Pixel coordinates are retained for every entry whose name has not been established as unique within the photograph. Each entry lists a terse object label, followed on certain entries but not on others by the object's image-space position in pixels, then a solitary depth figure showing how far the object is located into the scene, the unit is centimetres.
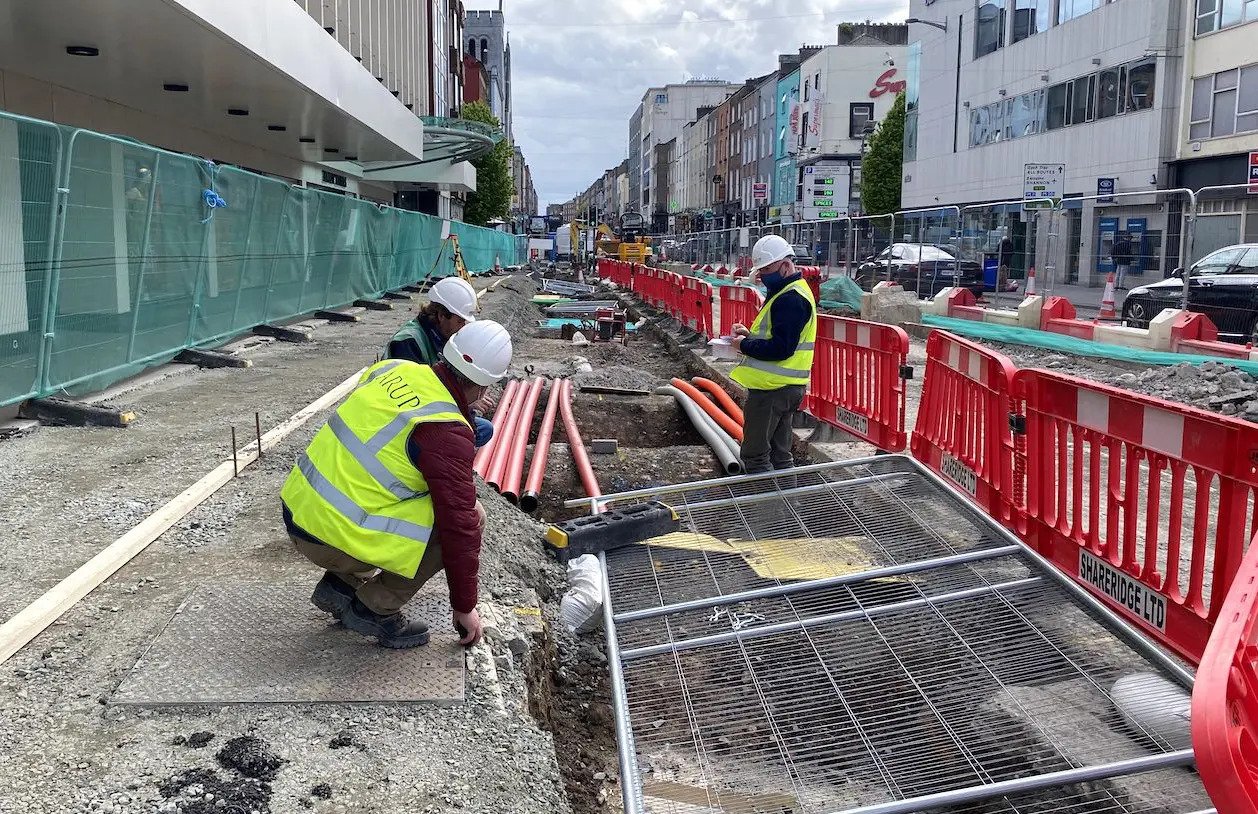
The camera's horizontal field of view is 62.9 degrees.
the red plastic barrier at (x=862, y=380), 779
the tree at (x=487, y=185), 6419
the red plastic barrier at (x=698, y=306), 1756
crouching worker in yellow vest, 344
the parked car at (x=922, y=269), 2077
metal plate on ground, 347
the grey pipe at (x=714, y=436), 873
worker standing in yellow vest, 673
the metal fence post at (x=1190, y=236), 1441
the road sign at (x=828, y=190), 3981
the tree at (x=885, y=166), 5675
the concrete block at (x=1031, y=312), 1747
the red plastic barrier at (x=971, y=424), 561
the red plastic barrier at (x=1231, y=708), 175
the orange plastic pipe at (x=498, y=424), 807
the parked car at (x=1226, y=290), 1378
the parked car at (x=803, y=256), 2692
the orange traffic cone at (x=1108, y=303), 1664
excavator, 4441
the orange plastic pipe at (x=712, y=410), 985
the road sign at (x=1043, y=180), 2484
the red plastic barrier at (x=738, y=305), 1388
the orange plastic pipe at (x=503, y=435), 805
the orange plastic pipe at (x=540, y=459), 776
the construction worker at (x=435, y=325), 517
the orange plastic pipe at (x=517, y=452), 768
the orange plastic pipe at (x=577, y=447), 829
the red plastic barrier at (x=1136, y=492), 378
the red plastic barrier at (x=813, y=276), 1391
